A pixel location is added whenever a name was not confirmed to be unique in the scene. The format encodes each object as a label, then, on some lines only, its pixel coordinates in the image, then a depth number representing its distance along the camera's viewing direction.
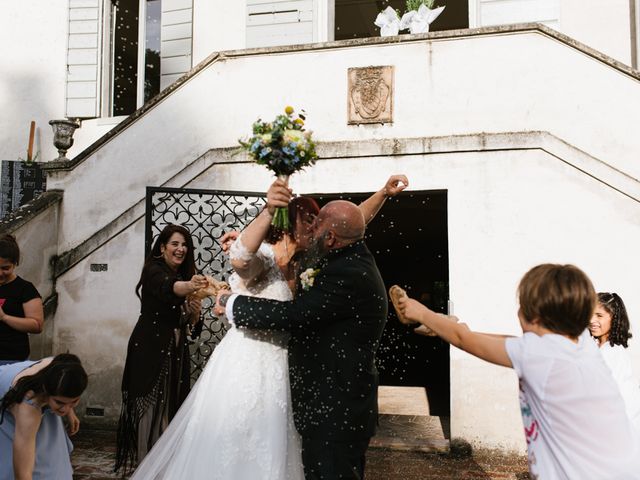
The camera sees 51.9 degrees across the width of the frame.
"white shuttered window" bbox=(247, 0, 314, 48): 10.00
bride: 3.63
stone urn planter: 8.45
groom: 3.40
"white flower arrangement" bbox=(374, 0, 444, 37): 8.62
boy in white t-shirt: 2.49
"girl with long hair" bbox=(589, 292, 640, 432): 4.03
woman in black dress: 5.32
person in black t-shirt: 5.23
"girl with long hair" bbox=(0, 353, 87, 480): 3.16
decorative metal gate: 7.01
